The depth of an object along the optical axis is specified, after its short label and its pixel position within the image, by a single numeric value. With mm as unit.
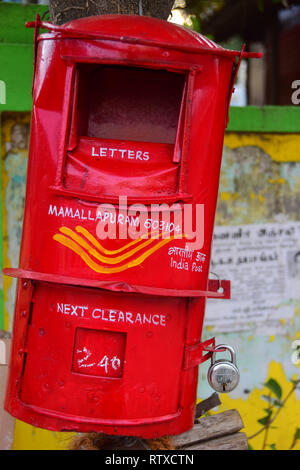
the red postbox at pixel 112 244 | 1862
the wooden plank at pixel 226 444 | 2123
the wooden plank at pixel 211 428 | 2113
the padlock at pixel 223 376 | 2031
